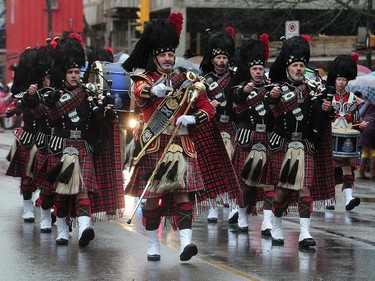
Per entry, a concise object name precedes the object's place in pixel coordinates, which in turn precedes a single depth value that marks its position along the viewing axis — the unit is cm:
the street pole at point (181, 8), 4131
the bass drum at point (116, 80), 1442
